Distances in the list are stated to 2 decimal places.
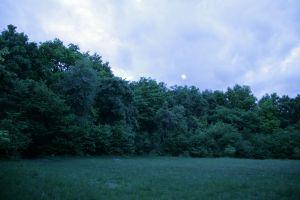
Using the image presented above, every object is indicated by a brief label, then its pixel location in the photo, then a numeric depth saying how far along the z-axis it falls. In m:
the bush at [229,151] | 61.88
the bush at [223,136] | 64.31
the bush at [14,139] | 28.52
